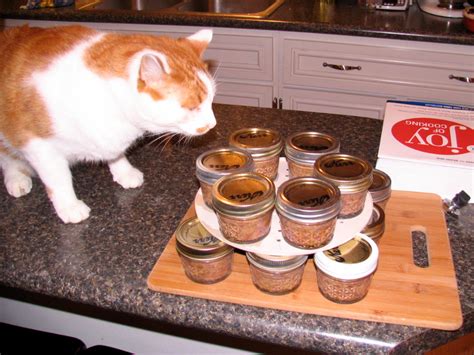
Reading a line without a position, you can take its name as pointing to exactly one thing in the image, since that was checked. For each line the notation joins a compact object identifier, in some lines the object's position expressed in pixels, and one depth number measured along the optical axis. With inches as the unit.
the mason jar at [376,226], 30.0
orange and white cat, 33.5
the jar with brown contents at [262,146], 32.9
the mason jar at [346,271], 25.6
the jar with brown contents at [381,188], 32.8
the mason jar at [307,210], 26.4
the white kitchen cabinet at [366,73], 72.8
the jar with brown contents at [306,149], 32.6
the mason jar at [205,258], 27.5
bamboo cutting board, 25.9
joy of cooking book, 34.5
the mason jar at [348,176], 29.1
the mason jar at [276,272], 26.7
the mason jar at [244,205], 26.7
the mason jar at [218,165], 30.6
